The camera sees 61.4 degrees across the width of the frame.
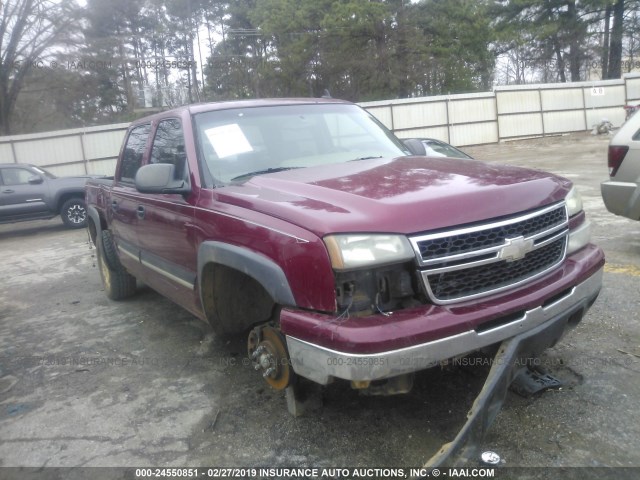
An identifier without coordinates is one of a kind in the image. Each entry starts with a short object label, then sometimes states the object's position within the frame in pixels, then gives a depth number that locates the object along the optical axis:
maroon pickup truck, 2.28
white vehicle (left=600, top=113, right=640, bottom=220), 5.11
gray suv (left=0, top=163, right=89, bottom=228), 12.27
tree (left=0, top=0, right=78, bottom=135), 24.88
